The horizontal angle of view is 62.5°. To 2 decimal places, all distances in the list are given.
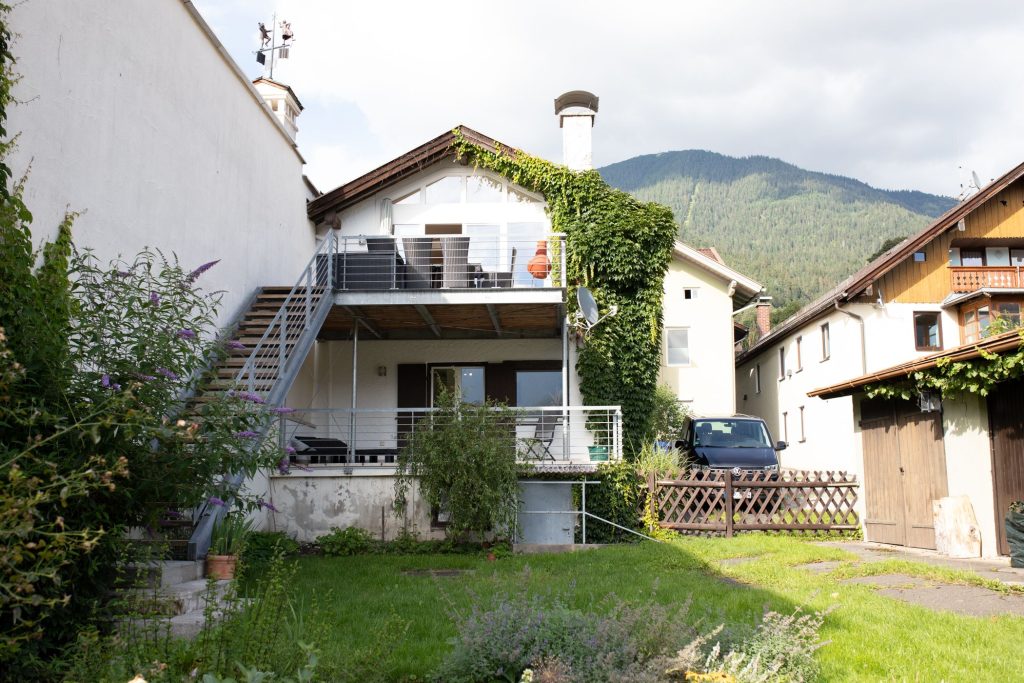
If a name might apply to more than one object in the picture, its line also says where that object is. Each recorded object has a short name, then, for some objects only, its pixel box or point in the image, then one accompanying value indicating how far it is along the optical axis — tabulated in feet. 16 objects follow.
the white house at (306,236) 31.14
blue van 55.21
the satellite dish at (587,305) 51.44
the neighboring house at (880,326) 48.21
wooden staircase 38.70
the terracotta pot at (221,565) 27.99
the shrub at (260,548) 32.96
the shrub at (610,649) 14.88
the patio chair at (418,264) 50.15
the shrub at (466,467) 39.86
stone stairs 16.93
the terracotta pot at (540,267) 52.24
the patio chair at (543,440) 45.53
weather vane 62.69
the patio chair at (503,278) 51.42
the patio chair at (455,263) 49.78
